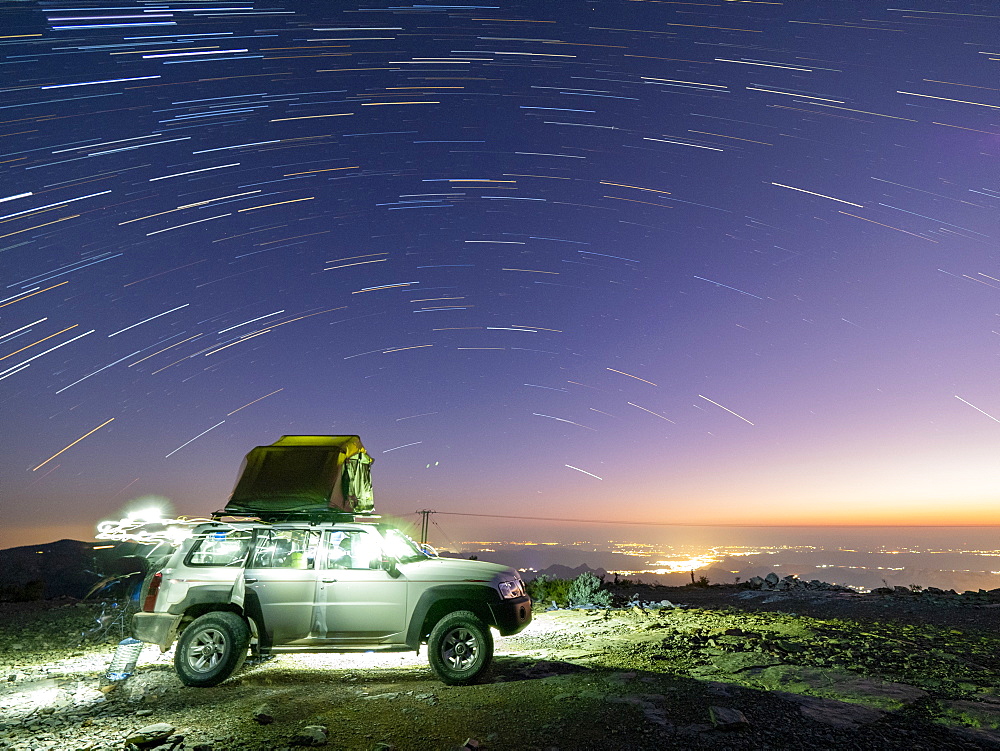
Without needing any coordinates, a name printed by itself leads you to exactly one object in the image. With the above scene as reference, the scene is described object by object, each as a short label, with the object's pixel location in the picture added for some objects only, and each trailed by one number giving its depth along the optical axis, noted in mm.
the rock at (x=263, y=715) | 5754
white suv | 7297
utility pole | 35559
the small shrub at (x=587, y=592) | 15734
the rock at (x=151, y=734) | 5211
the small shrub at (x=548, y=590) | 17484
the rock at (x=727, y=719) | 5473
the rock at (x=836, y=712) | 5656
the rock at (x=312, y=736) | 5199
